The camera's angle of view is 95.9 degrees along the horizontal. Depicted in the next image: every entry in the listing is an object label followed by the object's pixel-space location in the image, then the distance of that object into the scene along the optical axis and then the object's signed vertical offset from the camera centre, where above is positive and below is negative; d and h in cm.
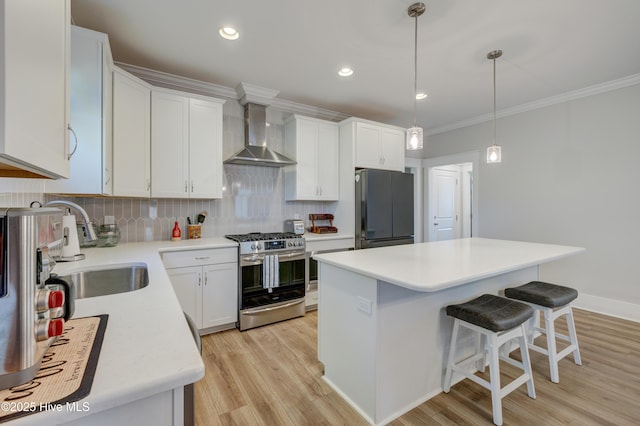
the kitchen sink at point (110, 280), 171 -41
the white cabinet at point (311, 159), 368 +72
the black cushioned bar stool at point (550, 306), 209 -69
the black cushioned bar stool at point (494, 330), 169 -73
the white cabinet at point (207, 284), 266 -68
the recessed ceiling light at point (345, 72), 292 +146
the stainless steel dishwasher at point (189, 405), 92 -63
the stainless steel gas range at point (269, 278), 295 -69
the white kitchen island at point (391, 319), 166 -67
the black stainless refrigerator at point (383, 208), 364 +6
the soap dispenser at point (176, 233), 306 -21
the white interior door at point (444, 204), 542 +17
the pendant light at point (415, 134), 203 +60
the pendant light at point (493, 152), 266 +58
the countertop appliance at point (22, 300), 57 -18
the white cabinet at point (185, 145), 279 +70
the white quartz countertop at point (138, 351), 60 -37
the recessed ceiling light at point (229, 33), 227 +145
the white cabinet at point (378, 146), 384 +93
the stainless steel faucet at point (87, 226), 138 -6
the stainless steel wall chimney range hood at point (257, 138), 335 +90
